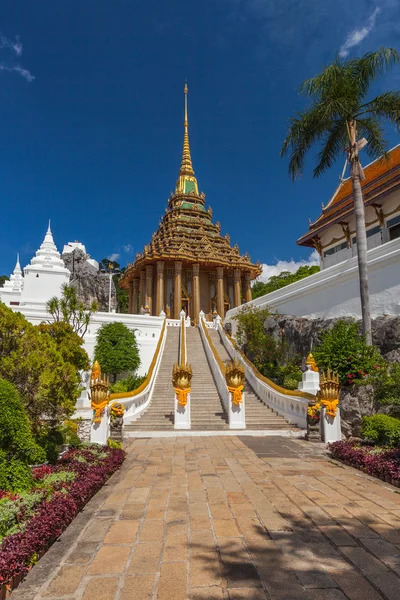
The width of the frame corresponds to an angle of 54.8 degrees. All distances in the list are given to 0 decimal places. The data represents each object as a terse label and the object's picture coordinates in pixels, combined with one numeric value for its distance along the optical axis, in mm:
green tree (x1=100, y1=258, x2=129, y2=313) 64319
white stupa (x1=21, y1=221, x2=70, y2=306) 29953
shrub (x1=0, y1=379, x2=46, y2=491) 5129
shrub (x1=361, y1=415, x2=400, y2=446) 8039
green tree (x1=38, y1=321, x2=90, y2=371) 12306
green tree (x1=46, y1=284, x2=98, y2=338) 20406
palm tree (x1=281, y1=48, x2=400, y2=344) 14141
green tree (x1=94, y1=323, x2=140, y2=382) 21873
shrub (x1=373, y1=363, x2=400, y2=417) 10112
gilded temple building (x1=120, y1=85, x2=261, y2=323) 34750
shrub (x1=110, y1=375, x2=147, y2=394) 19469
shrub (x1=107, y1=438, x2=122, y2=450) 8956
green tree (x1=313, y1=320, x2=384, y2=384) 12602
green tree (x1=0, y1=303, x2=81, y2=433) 7020
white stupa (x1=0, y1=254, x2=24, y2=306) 35875
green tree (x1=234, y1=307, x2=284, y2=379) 19230
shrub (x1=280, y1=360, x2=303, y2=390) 16266
